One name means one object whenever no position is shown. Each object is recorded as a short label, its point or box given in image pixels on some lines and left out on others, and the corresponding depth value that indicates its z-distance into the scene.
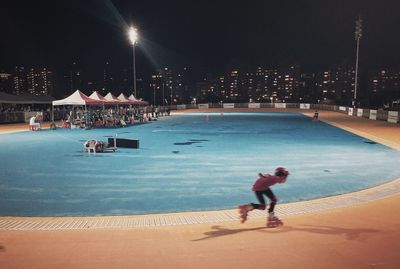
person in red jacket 7.12
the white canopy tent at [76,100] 31.53
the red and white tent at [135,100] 46.32
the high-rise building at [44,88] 188.88
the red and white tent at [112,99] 38.89
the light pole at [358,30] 49.41
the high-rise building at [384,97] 104.75
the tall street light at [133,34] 38.38
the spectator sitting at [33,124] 31.53
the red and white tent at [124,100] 42.39
